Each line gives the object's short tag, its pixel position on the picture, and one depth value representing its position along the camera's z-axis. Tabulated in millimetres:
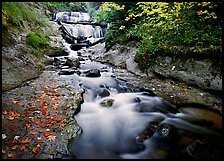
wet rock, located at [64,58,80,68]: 9238
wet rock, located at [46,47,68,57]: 10366
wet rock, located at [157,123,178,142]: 3871
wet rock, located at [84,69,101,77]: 7977
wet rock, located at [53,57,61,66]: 9391
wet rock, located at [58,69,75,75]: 7891
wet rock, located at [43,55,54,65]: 9031
